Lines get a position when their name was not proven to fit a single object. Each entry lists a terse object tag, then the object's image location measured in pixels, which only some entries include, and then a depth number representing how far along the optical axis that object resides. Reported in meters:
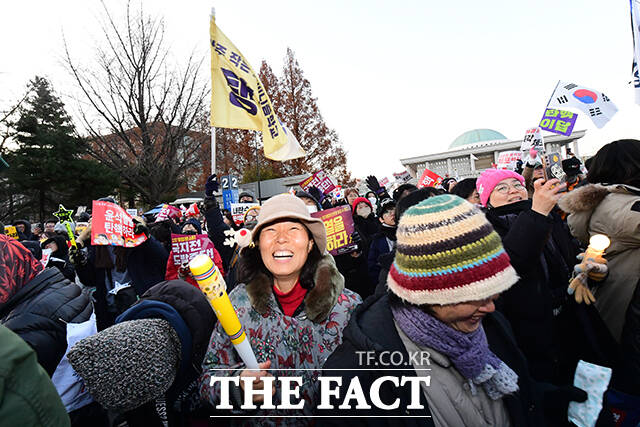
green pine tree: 22.42
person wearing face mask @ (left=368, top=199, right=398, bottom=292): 4.14
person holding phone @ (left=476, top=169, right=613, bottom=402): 1.94
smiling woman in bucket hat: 1.63
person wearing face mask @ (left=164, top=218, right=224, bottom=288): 3.56
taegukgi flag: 5.09
